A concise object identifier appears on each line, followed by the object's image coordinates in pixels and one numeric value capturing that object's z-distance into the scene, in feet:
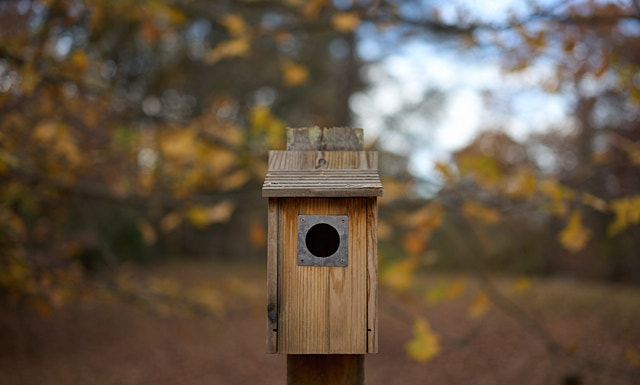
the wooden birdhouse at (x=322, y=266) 5.90
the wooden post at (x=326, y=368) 6.26
